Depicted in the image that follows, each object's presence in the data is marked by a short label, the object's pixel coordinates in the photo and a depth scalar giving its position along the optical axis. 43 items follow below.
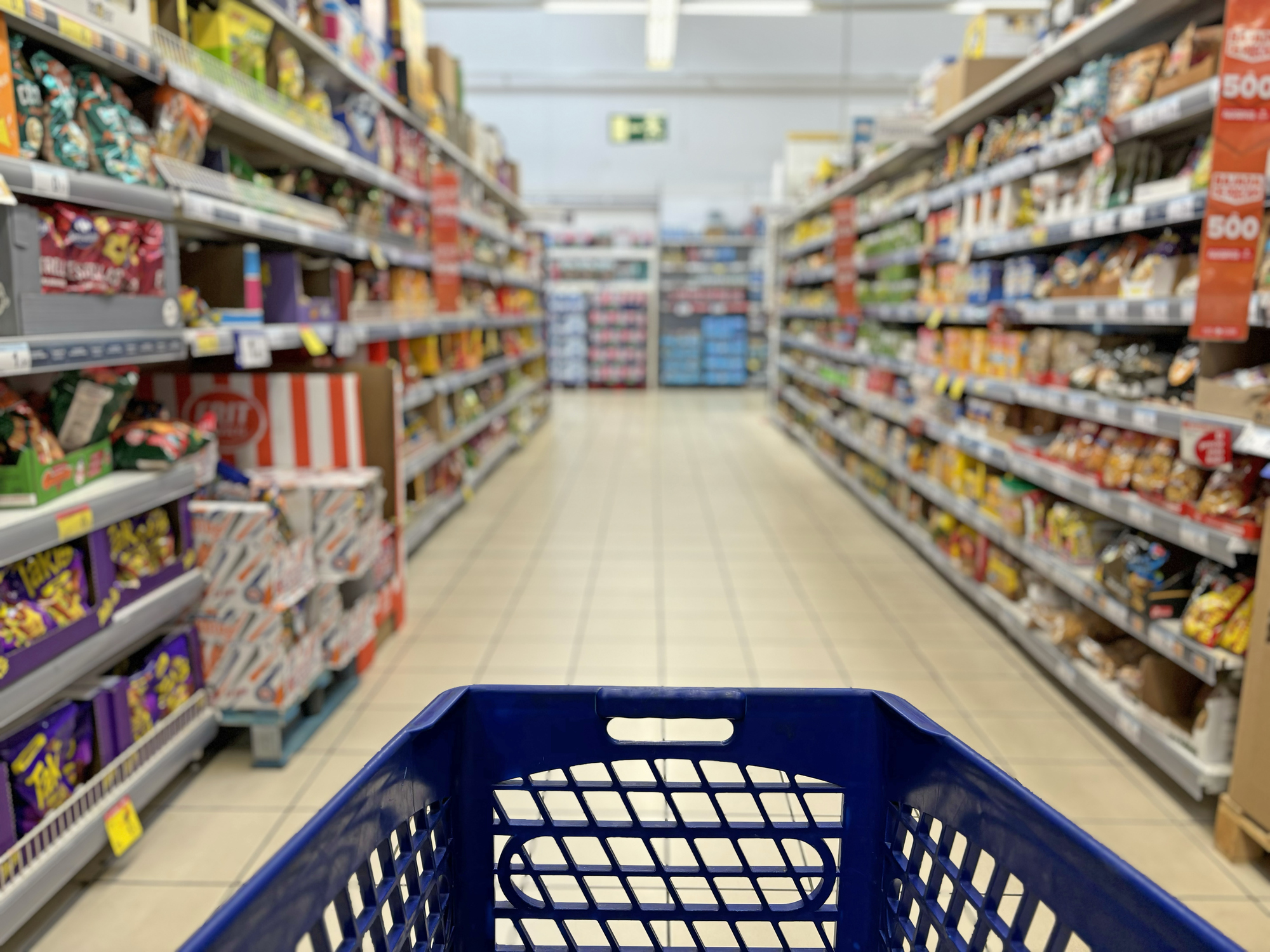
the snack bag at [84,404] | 2.16
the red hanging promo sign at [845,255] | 6.74
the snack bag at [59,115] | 1.98
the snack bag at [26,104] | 1.90
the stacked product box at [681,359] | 15.95
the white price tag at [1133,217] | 2.76
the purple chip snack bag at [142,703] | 2.22
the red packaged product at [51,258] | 1.92
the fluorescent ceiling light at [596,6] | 8.50
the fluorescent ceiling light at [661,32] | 7.40
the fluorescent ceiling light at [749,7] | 8.09
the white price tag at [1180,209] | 2.51
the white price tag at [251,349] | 2.73
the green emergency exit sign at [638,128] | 14.76
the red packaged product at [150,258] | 2.24
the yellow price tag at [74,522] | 1.89
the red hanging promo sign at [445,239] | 5.57
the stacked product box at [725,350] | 15.89
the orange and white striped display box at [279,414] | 3.19
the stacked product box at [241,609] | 2.56
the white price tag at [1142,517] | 2.66
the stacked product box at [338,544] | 2.91
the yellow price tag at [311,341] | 3.22
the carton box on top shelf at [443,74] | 5.86
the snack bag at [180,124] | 2.44
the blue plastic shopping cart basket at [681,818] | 0.87
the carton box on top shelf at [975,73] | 4.32
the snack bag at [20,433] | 1.92
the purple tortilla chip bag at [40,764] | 1.83
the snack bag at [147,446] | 2.31
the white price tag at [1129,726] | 2.65
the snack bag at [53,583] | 1.91
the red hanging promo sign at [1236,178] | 2.23
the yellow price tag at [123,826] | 2.06
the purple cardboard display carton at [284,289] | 3.29
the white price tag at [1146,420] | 2.65
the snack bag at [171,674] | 2.33
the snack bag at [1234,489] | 2.34
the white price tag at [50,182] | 1.81
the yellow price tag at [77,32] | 1.91
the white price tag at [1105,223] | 2.96
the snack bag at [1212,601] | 2.34
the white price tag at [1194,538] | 2.39
